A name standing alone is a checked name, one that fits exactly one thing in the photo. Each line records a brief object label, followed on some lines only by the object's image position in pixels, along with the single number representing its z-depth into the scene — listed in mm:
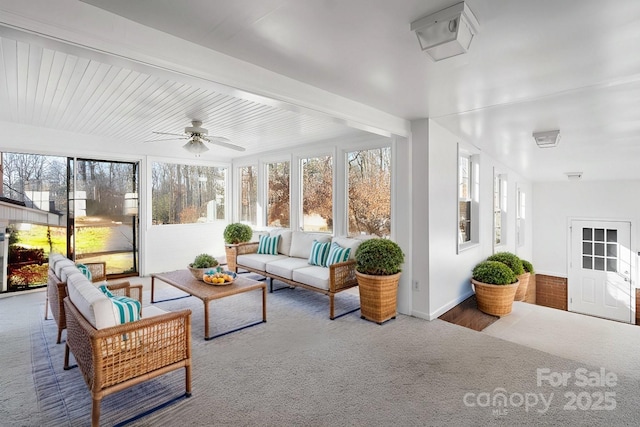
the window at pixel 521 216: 6743
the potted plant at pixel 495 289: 4133
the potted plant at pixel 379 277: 3654
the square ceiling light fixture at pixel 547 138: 3705
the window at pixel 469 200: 4949
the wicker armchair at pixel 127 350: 1941
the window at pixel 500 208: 5875
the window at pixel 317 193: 5465
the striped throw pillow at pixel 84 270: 3162
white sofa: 3941
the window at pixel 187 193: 6410
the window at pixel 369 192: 4676
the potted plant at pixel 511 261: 4898
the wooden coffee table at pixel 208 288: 3301
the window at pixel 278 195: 6344
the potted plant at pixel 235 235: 6195
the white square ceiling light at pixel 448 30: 1612
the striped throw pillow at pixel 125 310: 2129
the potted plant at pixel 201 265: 3972
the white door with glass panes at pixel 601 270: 6027
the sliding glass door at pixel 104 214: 5477
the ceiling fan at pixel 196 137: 4051
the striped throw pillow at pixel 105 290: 2551
